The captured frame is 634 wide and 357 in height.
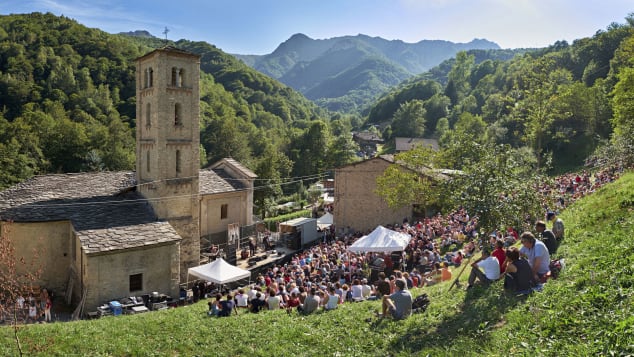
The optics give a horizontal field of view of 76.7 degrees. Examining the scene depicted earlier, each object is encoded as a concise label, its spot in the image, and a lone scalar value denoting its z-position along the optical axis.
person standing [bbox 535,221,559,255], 12.09
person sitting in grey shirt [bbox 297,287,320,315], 13.44
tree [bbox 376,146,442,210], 28.41
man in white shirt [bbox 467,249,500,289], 11.29
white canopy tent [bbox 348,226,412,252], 19.76
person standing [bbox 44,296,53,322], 18.16
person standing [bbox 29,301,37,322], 17.38
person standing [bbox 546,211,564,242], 13.15
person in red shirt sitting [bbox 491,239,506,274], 11.85
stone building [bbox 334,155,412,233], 37.70
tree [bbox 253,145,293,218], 54.06
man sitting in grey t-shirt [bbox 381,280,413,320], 11.13
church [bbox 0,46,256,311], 20.12
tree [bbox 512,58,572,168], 32.22
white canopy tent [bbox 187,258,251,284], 19.50
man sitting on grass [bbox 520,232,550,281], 10.19
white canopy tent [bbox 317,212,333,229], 40.94
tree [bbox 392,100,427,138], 113.56
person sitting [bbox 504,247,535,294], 10.03
